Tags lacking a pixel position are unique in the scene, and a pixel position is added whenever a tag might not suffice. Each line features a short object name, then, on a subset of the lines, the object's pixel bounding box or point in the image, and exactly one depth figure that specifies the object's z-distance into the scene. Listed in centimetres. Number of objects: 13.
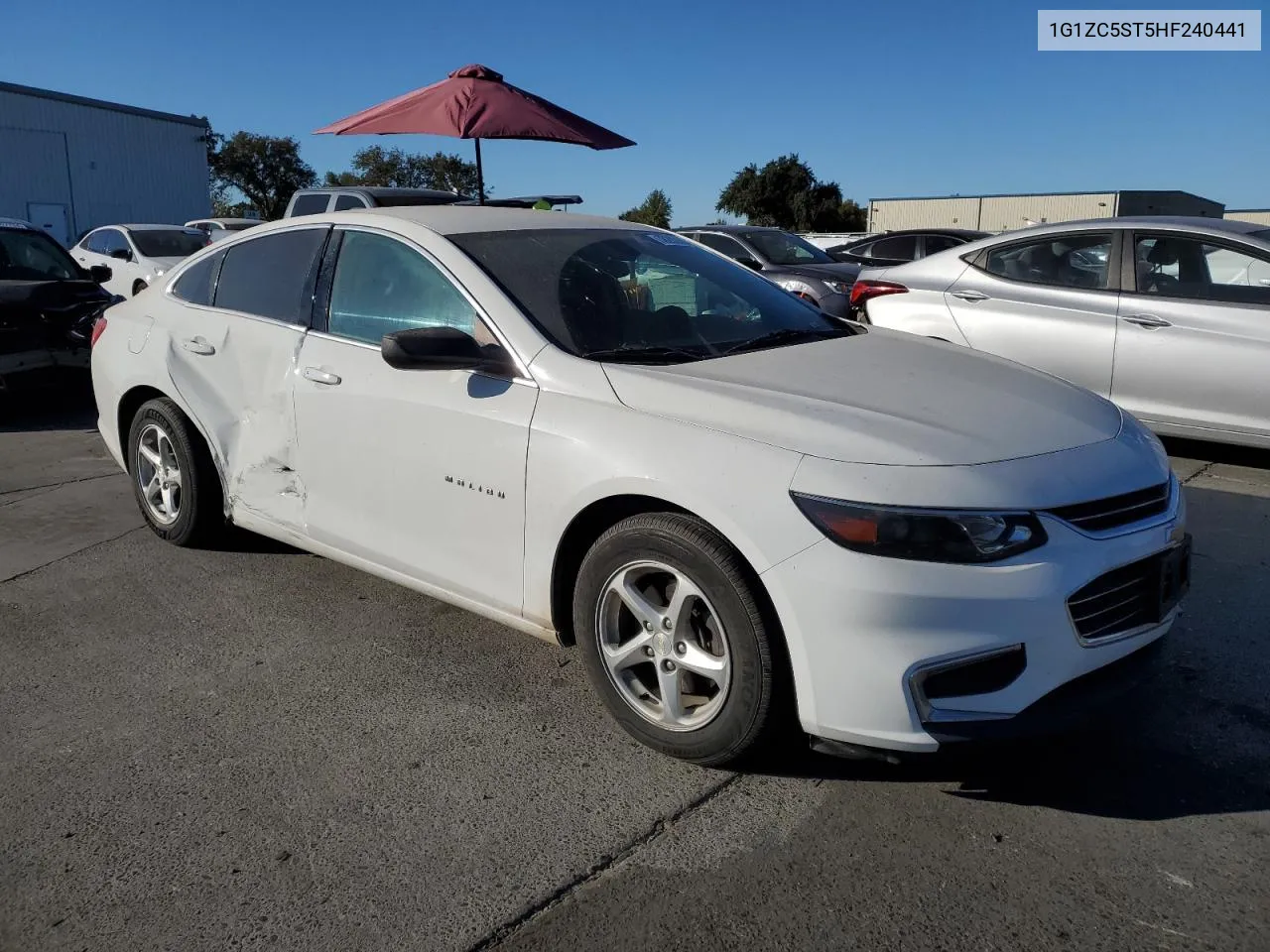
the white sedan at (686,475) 258
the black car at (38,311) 792
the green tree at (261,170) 5541
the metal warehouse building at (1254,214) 5174
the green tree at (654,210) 5116
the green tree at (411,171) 5388
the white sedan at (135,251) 1414
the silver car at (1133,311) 600
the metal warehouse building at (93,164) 2989
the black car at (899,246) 1516
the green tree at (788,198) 6819
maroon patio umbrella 892
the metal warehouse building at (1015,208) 5472
